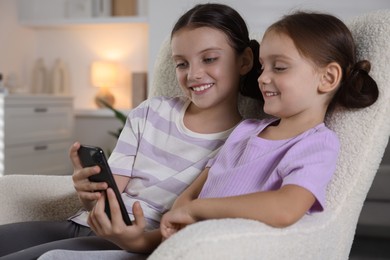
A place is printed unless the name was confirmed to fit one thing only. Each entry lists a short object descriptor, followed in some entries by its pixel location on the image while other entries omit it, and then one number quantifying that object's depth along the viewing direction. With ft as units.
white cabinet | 10.70
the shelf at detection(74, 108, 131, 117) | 12.83
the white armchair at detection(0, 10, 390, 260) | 2.56
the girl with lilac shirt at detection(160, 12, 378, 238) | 3.00
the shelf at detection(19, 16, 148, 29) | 12.33
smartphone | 3.15
